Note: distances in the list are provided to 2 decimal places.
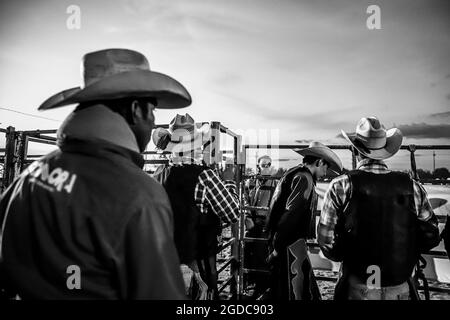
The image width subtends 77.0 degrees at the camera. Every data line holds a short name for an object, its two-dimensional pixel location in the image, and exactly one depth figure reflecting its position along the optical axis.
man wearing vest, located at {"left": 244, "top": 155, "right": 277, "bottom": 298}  5.17
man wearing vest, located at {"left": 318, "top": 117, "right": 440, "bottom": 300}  2.27
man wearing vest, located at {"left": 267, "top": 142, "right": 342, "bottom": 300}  3.14
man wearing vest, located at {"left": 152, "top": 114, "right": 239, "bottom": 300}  2.81
